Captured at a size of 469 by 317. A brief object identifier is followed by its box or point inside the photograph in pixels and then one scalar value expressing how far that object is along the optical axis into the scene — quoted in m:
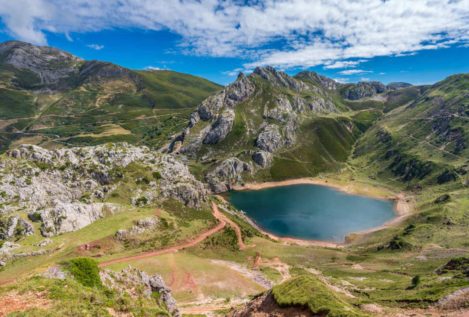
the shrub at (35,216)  88.88
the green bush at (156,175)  133.05
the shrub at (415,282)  56.41
